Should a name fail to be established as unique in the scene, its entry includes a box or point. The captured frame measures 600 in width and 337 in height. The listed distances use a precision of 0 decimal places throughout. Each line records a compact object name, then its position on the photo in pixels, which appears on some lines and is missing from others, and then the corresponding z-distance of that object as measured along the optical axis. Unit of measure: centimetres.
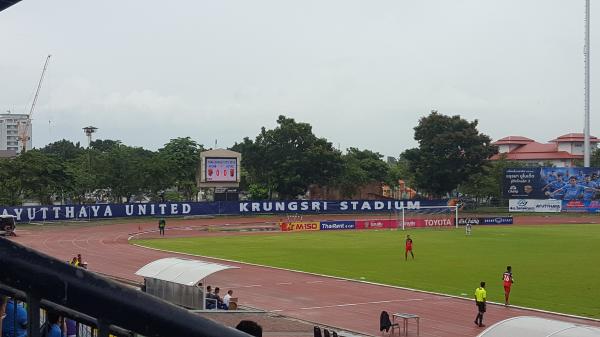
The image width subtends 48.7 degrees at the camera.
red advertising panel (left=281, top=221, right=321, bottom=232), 6625
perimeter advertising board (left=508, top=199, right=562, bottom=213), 8196
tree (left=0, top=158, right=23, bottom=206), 7269
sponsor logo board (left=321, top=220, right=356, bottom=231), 6731
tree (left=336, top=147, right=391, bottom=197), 9888
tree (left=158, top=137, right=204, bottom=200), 9075
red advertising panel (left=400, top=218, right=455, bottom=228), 7150
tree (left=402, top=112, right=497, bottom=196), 9088
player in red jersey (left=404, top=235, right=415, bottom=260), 3847
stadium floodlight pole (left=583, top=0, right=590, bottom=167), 8408
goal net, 7156
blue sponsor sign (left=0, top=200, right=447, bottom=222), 6838
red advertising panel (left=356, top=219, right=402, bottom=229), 6969
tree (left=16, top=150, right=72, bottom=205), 7444
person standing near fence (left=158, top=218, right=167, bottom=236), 5822
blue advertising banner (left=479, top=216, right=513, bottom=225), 7356
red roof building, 12539
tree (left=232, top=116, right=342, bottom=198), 8950
